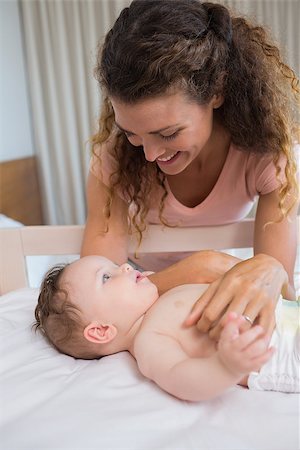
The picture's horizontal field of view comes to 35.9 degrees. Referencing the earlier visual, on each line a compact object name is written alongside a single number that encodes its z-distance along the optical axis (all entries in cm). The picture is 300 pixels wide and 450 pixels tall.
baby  81
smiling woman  99
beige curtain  325
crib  73
